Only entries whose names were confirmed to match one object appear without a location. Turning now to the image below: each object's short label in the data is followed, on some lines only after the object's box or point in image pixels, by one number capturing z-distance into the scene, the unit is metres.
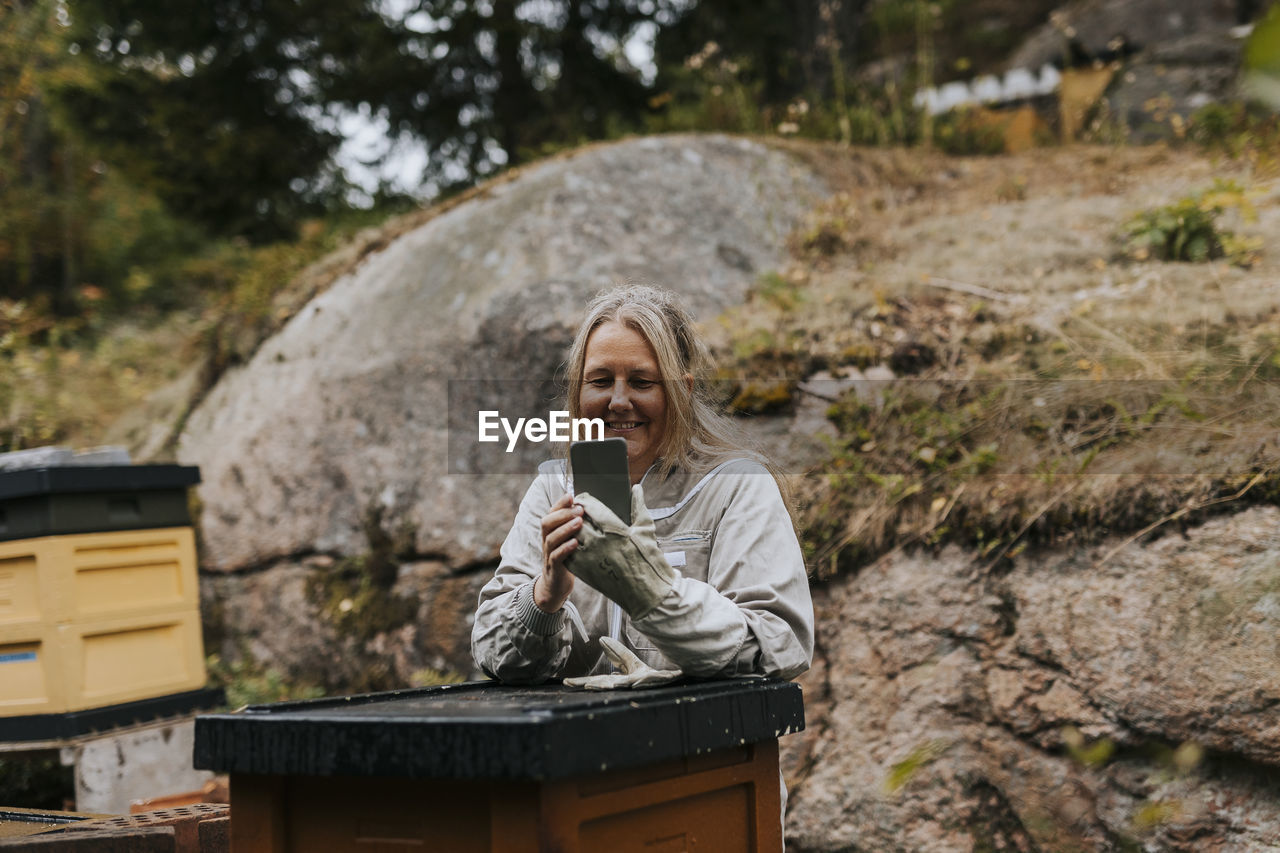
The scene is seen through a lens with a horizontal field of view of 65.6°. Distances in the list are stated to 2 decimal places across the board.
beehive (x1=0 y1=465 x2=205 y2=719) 3.82
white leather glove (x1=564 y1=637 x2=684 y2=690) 1.94
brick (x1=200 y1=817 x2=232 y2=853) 2.49
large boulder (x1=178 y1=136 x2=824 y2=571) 5.23
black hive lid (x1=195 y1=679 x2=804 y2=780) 1.44
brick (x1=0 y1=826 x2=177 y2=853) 2.20
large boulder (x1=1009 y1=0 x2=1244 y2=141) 8.31
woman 1.87
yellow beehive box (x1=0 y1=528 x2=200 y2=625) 3.82
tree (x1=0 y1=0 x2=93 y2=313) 10.31
